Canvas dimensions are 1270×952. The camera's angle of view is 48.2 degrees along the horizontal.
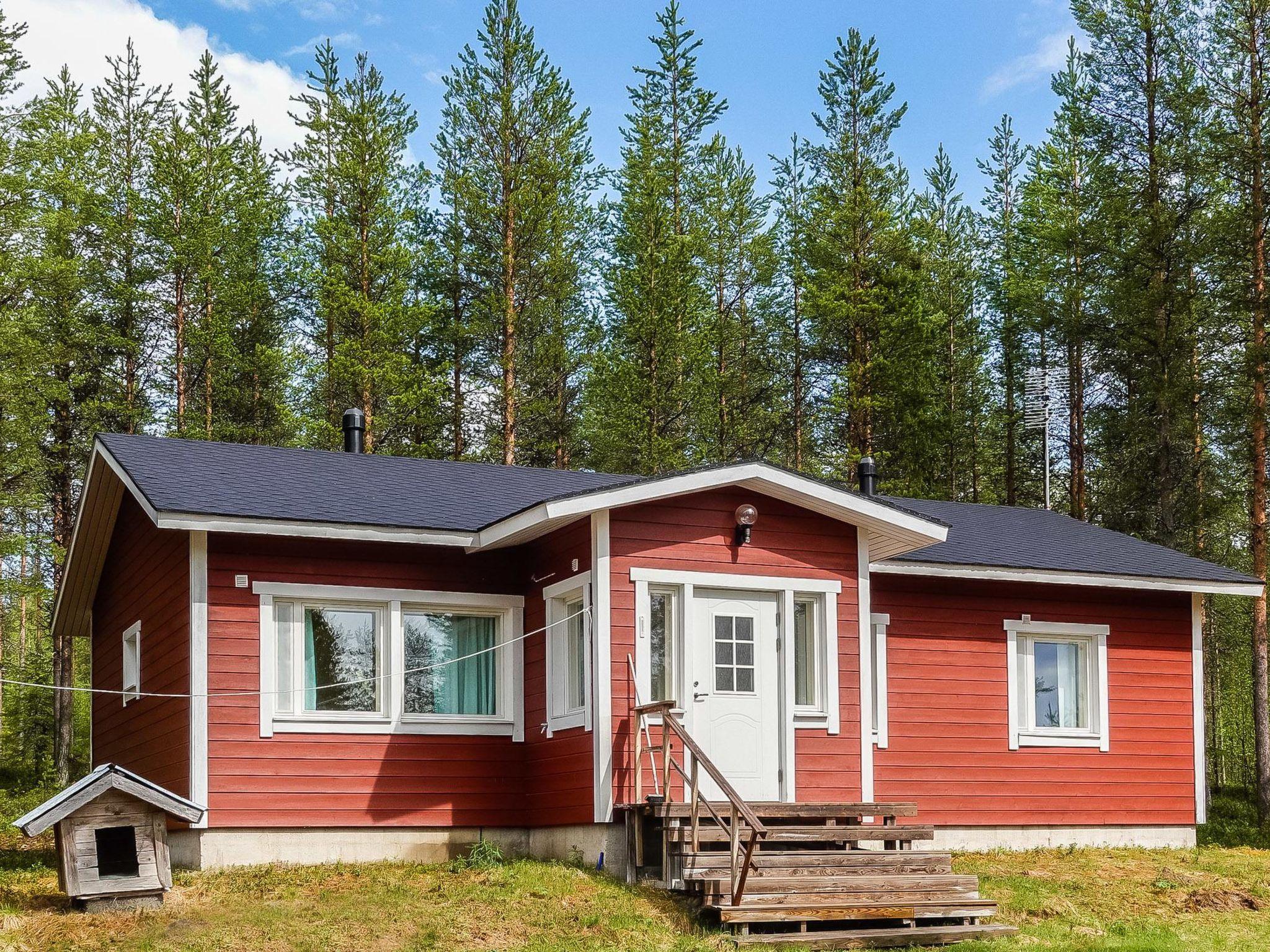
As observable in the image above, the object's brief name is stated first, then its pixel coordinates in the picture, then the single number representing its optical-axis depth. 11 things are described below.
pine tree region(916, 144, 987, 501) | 31.75
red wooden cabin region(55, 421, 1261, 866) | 12.84
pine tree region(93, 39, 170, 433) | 28.30
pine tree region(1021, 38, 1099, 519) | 27.06
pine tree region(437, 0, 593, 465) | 27.95
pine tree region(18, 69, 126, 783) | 24.91
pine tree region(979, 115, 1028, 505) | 31.80
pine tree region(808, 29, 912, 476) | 29.14
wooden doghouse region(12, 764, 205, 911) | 10.75
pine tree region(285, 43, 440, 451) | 26.95
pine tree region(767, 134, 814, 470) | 32.66
